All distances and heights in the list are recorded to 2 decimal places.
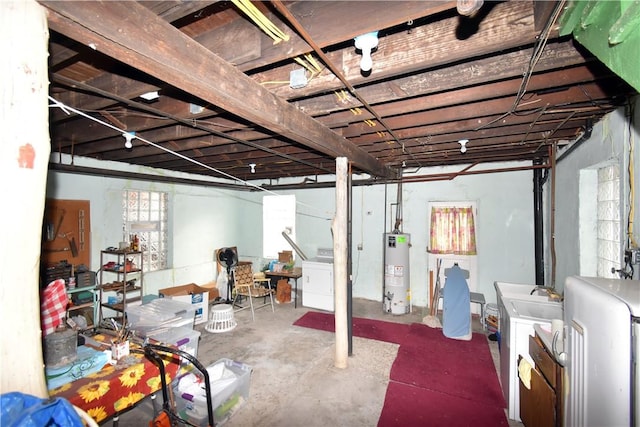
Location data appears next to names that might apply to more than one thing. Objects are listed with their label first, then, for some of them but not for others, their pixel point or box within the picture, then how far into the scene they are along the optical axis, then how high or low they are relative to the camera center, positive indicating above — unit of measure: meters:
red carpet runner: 2.63 -1.84
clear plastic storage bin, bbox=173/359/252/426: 2.35 -1.56
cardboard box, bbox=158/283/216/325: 4.83 -1.39
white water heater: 5.32 -1.03
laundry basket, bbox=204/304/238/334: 4.56 -1.68
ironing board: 4.08 -1.32
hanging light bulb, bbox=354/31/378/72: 1.46 +0.91
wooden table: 5.89 -1.20
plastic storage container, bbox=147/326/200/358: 2.78 -1.21
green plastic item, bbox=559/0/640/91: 0.92 +0.68
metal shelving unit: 4.39 -1.09
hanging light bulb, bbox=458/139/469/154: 3.45 +0.93
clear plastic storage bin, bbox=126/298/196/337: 2.98 -1.14
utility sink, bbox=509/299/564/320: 2.89 -0.95
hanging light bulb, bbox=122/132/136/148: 3.10 +0.90
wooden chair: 5.56 -1.36
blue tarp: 0.76 -0.54
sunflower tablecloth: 1.61 -1.05
